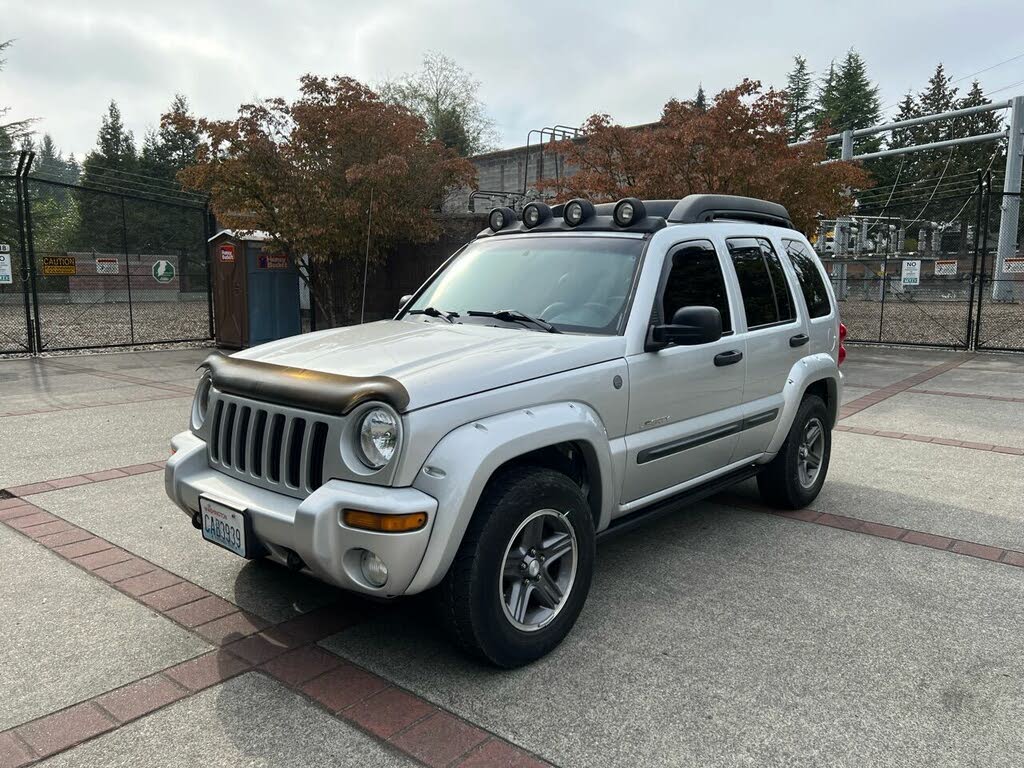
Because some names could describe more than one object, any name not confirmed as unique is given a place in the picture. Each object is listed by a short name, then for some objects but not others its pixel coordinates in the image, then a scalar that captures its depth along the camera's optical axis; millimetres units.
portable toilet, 14547
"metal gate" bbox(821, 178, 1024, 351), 15047
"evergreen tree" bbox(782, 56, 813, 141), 67438
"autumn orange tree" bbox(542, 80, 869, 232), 12805
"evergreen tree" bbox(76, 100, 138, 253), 39969
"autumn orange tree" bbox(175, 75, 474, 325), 12984
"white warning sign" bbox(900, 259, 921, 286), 15938
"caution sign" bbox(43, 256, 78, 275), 13875
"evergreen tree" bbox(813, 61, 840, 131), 62219
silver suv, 2855
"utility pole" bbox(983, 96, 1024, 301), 21250
